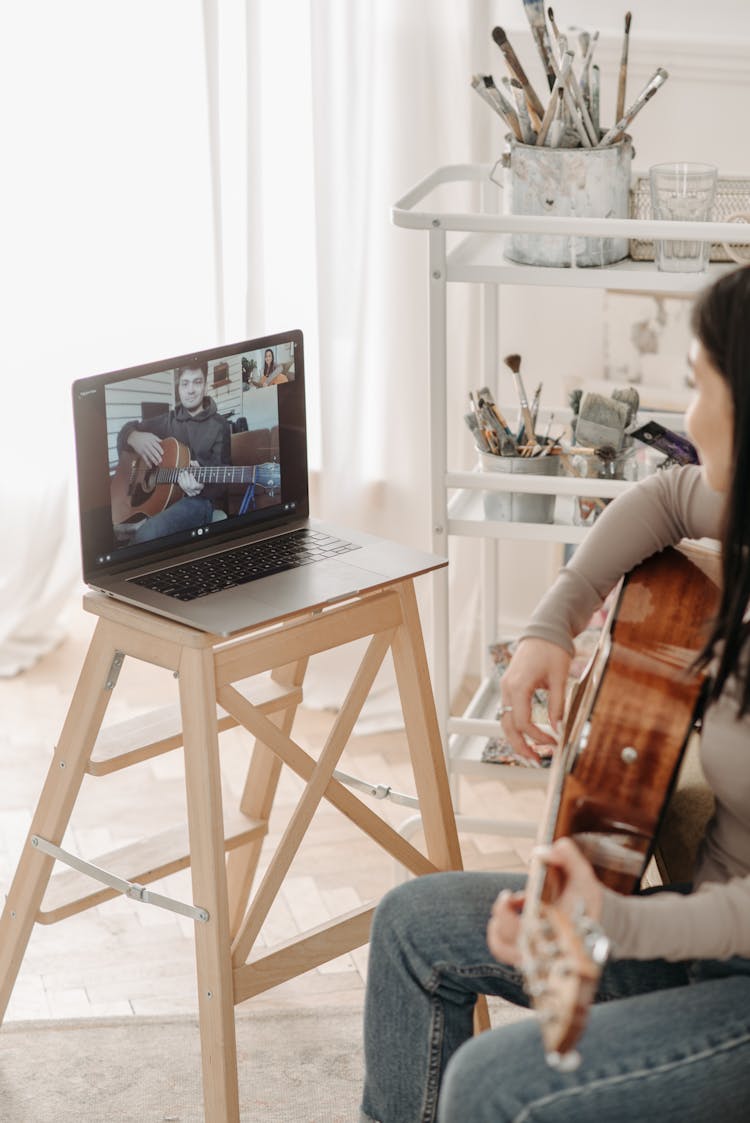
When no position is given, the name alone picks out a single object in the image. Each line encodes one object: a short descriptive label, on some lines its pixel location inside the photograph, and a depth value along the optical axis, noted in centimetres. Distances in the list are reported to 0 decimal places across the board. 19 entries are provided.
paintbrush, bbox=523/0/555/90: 306
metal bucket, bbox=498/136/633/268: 312
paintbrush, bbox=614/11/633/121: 313
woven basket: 322
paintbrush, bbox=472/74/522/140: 309
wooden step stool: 278
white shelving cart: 308
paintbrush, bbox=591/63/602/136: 315
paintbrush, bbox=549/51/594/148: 308
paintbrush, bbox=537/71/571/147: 306
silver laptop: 279
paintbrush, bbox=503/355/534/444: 327
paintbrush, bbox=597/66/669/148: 309
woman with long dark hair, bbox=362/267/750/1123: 237
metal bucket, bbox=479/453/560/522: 328
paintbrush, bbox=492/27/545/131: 305
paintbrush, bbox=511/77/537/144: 315
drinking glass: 311
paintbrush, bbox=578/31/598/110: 310
